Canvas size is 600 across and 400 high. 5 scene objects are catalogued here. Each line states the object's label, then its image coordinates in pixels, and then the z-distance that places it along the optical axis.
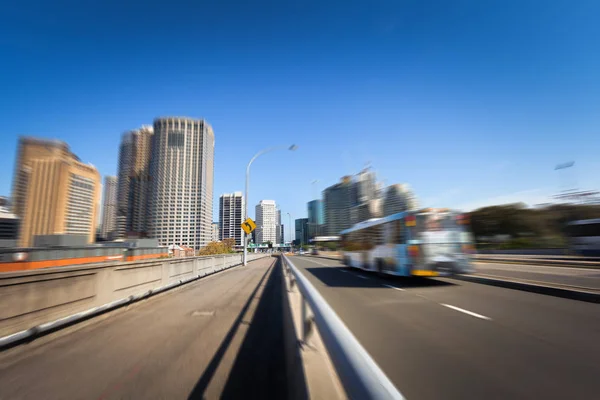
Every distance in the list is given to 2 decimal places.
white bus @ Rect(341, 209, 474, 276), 10.94
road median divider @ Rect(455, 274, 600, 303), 7.90
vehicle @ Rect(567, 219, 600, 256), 26.84
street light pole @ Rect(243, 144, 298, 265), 28.31
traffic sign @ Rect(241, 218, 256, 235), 26.02
